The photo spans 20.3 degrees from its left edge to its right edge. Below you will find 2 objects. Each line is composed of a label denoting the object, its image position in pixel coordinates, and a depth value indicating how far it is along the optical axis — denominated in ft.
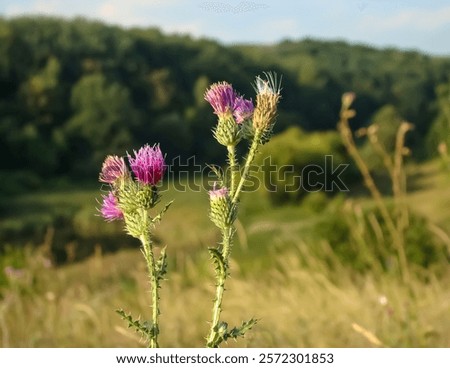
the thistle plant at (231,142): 3.15
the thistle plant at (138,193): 3.27
